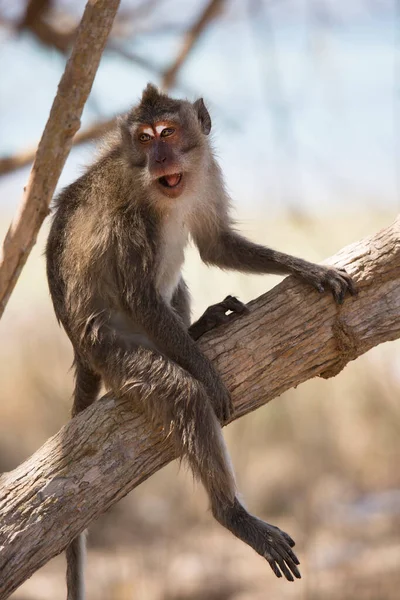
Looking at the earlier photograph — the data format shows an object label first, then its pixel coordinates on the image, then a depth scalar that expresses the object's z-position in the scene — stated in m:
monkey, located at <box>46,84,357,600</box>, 8.70
